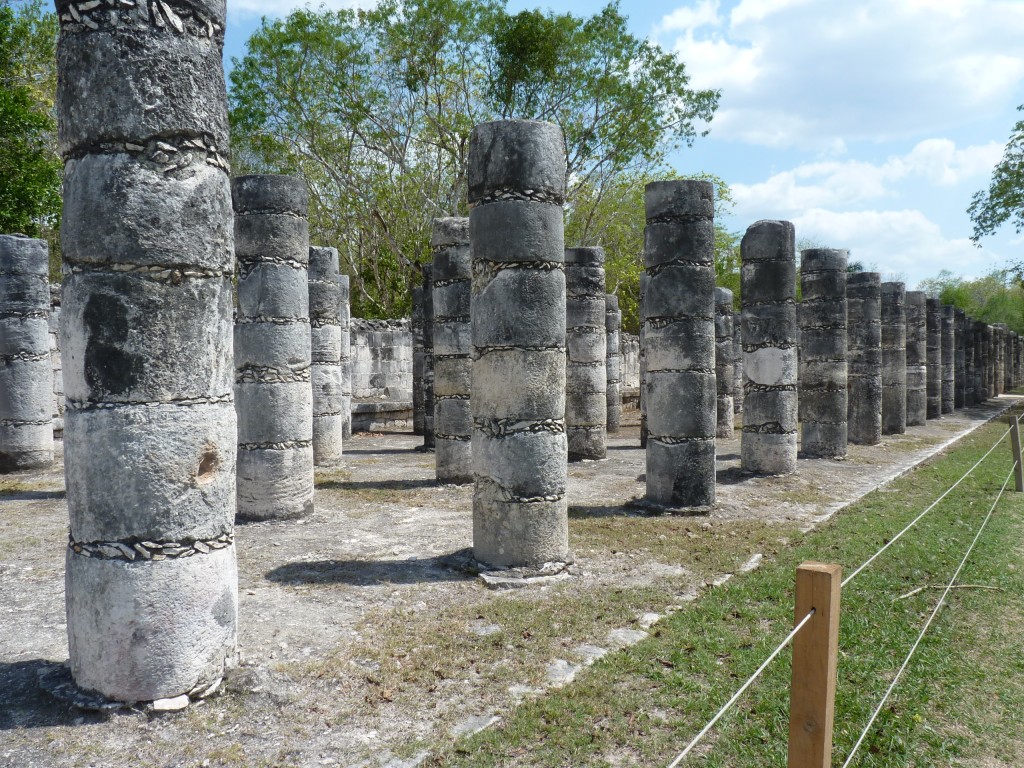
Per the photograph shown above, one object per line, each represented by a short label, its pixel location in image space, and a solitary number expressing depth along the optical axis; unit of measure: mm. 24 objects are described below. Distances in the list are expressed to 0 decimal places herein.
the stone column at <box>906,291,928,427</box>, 22016
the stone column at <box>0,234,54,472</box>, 12648
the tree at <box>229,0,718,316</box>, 24359
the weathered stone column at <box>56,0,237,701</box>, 4305
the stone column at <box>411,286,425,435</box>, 16938
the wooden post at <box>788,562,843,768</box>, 2859
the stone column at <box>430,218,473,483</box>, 11922
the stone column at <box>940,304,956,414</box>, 26078
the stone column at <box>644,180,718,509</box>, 9742
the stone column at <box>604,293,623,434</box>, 20281
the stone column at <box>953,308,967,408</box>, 28375
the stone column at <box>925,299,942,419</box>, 24125
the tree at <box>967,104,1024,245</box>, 30297
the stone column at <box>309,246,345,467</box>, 13875
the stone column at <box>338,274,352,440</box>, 18391
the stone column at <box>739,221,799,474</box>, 12750
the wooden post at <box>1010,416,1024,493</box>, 10930
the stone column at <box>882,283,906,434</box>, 19594
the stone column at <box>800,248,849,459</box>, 15008
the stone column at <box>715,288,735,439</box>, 18734
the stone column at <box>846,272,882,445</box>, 17422
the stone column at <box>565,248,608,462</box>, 14617
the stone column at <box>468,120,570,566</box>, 7074
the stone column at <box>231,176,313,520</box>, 9391
